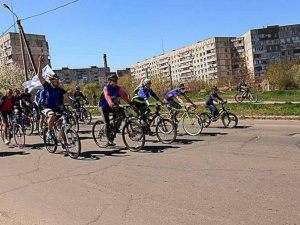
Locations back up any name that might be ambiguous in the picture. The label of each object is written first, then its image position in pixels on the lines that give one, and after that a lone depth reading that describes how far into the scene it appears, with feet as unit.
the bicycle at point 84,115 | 55.21
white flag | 44.57
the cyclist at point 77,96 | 55.06
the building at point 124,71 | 629.02
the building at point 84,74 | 536.42
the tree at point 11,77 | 178.91
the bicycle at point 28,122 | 41.19
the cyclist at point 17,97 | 44.70
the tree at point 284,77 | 114.62
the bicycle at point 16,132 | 33.86
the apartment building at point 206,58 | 407.81
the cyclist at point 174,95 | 35.91
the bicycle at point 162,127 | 30.07
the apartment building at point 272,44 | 372.58
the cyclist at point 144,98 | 30.58
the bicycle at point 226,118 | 40.60
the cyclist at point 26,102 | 45.39
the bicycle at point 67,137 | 25.95
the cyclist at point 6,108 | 35.22
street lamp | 76.87
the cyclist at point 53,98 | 26.78
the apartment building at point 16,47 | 287.28
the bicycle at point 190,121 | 34.99
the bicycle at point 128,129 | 27.25
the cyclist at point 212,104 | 40.63
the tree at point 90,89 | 285.80
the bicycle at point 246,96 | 79.08
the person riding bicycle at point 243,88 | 80.35
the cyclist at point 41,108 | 27.26
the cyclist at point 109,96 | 27.14
